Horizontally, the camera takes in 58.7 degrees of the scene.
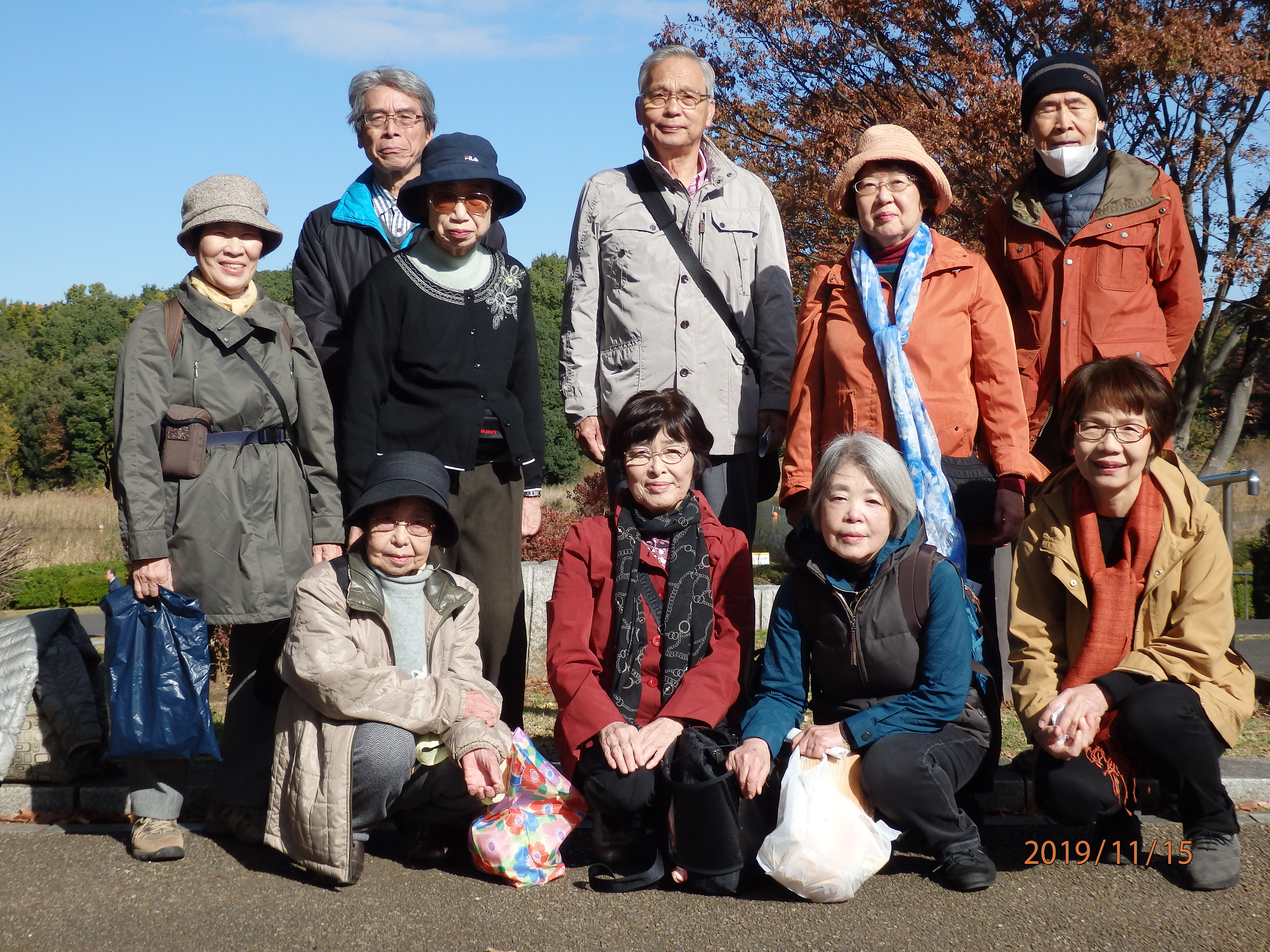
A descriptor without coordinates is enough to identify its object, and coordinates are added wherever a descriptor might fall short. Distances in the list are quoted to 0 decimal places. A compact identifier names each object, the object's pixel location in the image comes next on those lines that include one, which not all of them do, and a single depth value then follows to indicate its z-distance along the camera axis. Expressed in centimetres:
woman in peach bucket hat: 379
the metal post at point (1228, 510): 649
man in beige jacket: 413
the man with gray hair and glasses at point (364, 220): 434
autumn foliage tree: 863
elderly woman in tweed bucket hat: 358
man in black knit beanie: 408
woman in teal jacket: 324
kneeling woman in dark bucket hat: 330
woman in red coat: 343
